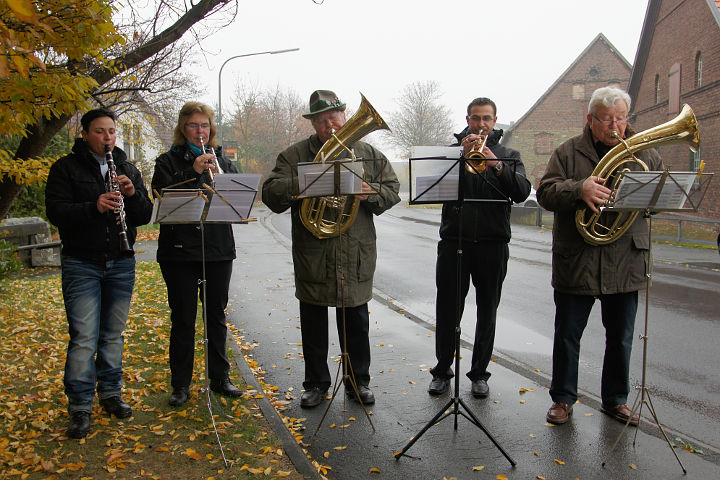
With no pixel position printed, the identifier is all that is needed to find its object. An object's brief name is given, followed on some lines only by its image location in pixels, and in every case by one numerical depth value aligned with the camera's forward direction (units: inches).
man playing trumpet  175.5
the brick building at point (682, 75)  732.7
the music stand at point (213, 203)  142.5
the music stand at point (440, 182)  145.9
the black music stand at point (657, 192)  141.3
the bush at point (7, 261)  332.1
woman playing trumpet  167.8
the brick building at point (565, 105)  1492.4
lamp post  768.3
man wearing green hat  169.6
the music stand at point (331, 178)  142.5
